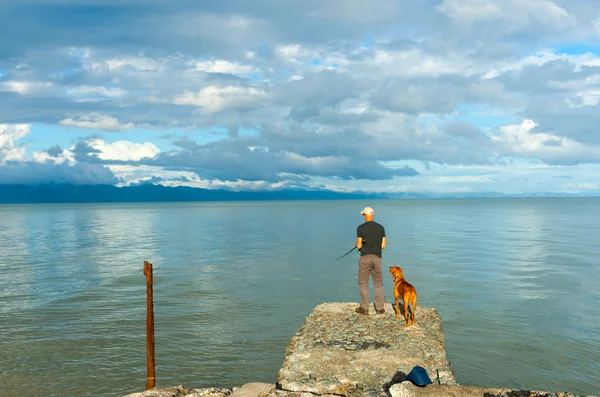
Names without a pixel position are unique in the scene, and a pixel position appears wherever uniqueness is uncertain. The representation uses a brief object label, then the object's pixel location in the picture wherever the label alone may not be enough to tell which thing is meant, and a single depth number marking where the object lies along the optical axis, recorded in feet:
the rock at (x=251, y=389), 40.92
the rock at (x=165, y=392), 39.96
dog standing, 43.57
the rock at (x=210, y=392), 40.09
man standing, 45.88
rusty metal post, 45.68
